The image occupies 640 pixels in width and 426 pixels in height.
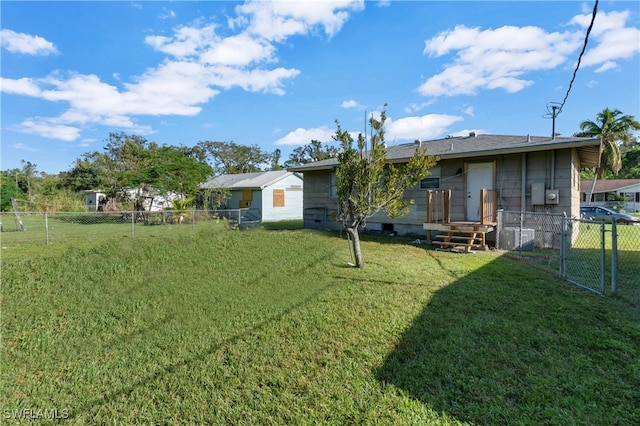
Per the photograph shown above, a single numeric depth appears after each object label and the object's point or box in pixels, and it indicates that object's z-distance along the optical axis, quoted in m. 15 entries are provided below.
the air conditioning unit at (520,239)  8.09
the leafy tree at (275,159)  42.14
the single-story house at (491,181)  8.19
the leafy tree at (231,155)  38.22
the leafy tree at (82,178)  30.45
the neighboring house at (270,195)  19.27
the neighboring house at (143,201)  19.33
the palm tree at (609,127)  24.48
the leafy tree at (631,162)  36.62
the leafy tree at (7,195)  17.93
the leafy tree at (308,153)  41.66
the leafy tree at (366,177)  5.69
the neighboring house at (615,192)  27.50
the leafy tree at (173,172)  17.20
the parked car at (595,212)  18.29
